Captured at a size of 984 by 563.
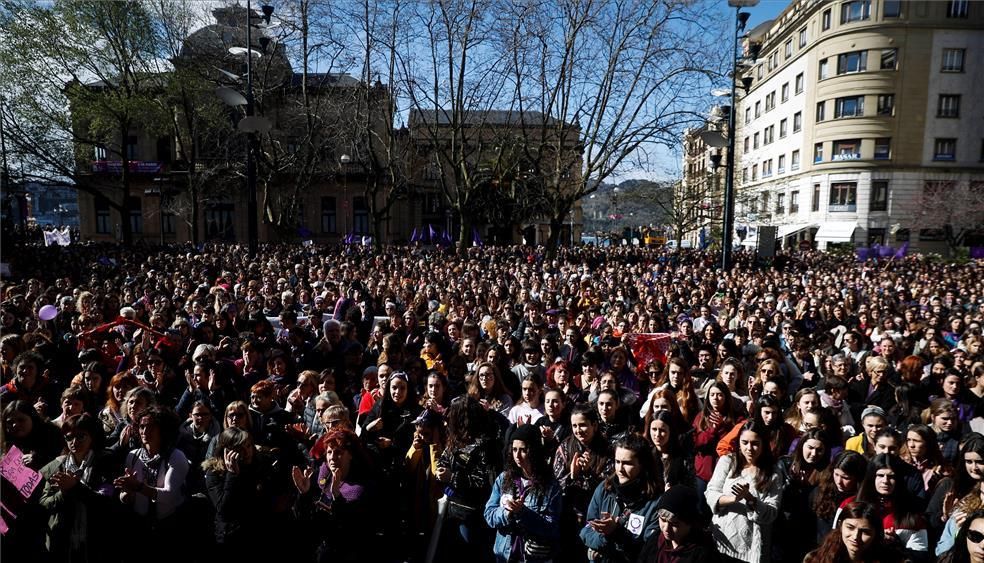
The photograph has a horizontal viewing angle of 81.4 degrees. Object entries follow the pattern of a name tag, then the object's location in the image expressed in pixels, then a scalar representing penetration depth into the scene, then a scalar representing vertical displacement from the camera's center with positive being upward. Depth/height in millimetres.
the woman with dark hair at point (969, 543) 2766 -1480
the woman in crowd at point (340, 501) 3572 -1679
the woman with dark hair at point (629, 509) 3191 -1518
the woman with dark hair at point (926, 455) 3641 -1342
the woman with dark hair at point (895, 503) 3105 -1444
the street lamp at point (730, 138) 14305 +2679
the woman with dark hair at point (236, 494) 3549 -1617
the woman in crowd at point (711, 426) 4066 -1400
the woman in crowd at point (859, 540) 2715 -1421
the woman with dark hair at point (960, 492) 3150 -1420
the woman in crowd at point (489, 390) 5188 -1392
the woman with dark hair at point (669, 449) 3756 -1396
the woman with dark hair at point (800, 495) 3443 -1543
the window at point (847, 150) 39344 +6472
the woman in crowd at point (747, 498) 3340 -1521
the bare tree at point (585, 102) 21562 +5640
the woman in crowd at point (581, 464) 3695 -1484
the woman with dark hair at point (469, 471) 3799 -1557
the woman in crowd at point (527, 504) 3404 -1580
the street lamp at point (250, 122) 12953 +2645
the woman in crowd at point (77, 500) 3436 -1631
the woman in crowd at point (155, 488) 3668 -1637
